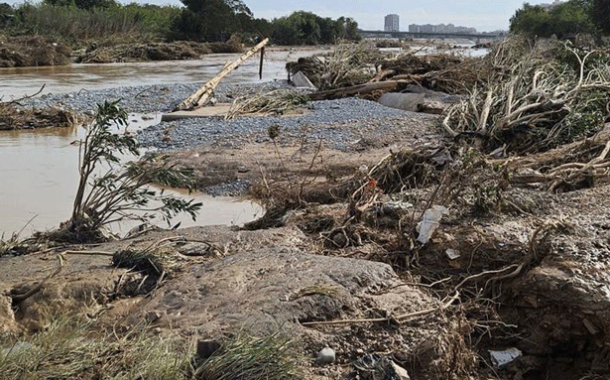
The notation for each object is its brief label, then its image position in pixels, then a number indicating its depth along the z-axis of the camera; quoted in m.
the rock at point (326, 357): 2.99
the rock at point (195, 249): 4.35
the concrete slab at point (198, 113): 12.16
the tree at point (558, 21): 41.94
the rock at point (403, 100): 12.53
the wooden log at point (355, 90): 14.10
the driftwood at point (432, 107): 12.01
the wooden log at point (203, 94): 13.29
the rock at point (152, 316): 3.25
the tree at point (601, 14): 31.92
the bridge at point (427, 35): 80.31
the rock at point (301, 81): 18.31
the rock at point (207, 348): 2.82
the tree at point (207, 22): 46.19
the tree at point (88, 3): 47.22
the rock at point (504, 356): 3.42
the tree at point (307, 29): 58.94
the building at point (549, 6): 55.48
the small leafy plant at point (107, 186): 4.77
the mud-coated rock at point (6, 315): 3.35
